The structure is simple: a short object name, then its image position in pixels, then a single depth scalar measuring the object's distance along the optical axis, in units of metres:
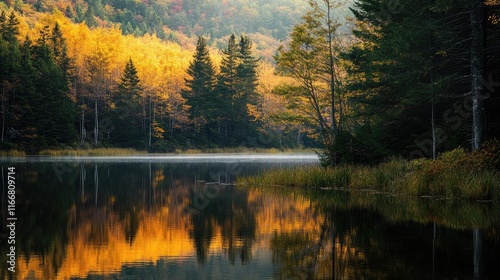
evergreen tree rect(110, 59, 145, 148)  88.38
